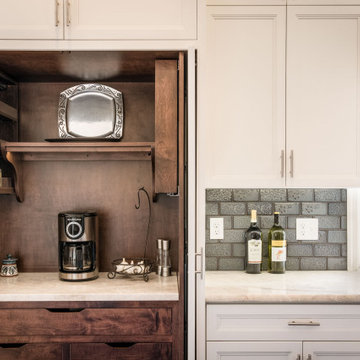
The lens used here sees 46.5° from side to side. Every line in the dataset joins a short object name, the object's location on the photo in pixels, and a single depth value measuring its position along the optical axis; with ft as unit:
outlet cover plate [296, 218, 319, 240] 7.81
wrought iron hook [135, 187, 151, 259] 7.63
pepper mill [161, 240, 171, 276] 7.14
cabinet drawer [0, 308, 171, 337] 5.91
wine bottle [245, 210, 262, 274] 7.29
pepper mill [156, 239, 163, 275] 7.18
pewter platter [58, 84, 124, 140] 7.50
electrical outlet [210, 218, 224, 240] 7.75
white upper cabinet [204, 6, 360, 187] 6.77
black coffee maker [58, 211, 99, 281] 6.66
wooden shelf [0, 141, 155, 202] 6.52
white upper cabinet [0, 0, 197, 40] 6.11
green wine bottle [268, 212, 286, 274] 7.33
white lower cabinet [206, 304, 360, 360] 6.07
